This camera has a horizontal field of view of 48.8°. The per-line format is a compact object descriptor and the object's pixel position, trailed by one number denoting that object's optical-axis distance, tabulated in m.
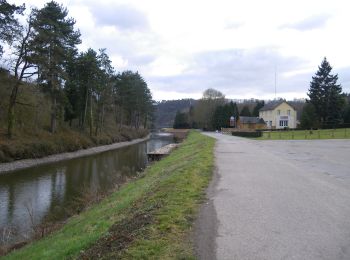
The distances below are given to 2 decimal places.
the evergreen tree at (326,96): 71.69
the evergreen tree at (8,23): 30.41
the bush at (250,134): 57.01
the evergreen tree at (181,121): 148.50
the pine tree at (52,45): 35.19
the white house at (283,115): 97.81
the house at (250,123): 104.19
